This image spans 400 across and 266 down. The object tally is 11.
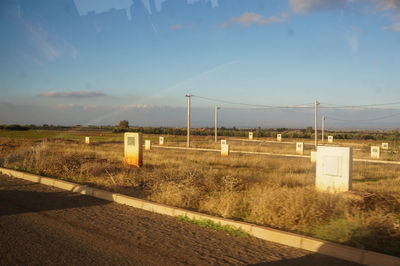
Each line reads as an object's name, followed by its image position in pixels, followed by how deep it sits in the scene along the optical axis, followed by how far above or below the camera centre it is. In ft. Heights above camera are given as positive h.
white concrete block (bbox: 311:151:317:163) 70.24 -6.02
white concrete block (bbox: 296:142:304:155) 98.12 -5.70
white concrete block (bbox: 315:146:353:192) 28.60 -3.49
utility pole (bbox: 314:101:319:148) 126.93 +6.32
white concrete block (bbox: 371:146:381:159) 88.20 -6.06
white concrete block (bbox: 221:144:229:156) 84.84 -5.41
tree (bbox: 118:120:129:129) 390.19 +3.78
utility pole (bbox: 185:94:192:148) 123.53 +2.07
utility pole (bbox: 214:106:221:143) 165.39 +5.74
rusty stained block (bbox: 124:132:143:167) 48.88 -3.22
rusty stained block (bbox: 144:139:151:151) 104.22 -5.57
